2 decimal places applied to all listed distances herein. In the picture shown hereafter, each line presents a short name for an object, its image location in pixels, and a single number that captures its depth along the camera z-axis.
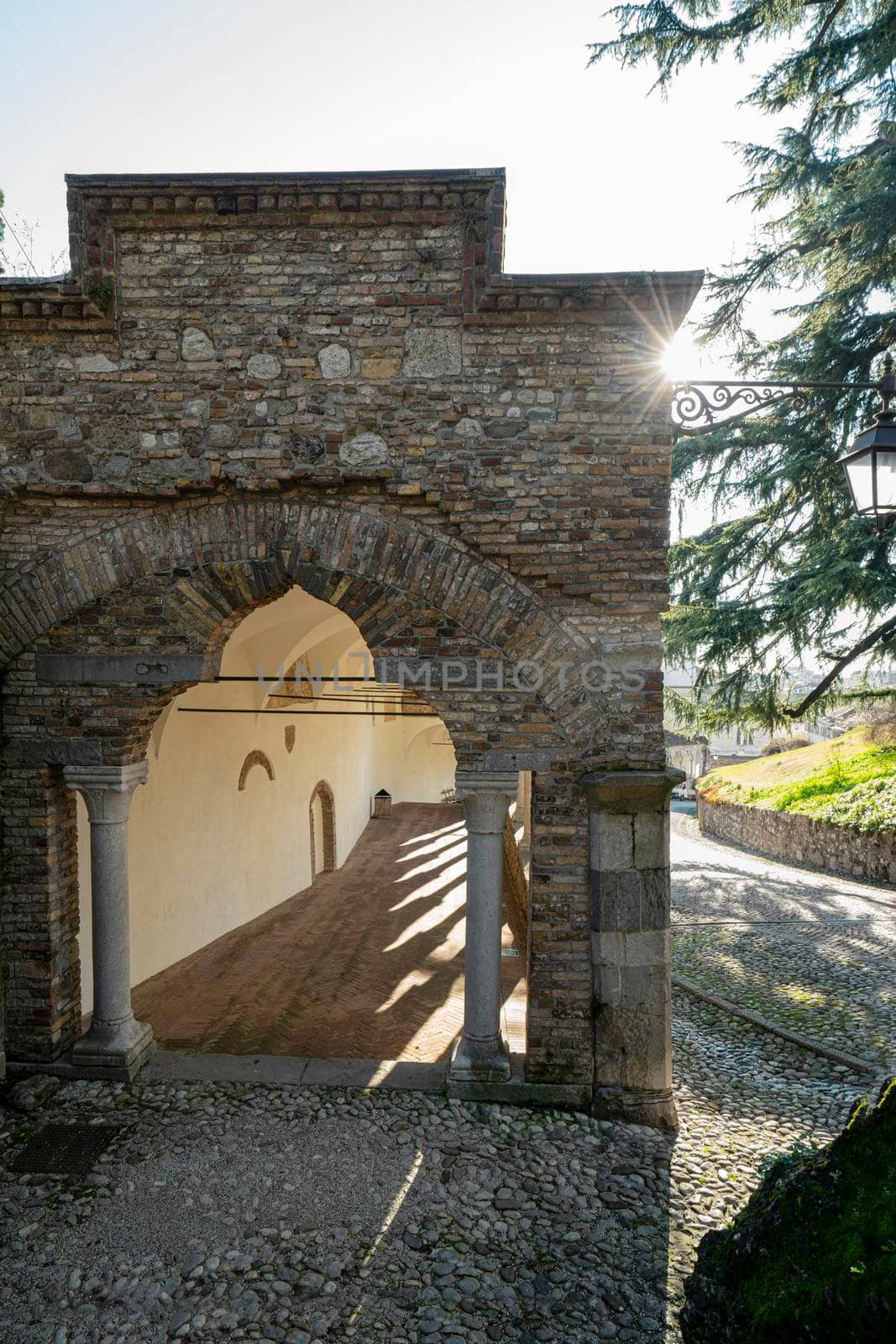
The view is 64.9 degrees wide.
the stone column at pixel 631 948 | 4.58
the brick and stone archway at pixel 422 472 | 4.59
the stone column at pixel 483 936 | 4.79
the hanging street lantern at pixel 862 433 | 4.12
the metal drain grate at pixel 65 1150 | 4.15
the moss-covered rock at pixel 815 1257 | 2.25
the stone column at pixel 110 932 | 4.92
